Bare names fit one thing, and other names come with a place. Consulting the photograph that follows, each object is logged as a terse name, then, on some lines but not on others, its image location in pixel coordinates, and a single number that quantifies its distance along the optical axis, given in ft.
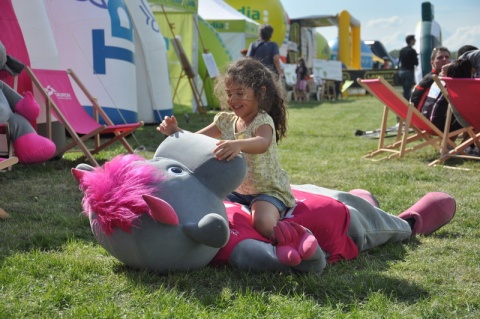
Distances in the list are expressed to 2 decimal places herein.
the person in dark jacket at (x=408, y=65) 42.27
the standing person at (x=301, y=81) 78.89
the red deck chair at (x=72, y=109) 21.34
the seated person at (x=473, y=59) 23.30
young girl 10.64
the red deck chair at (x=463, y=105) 21.15
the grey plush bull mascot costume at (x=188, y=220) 9.07
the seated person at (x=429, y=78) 25.05
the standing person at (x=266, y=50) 32.01
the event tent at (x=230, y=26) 55.57
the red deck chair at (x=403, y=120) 23.40
